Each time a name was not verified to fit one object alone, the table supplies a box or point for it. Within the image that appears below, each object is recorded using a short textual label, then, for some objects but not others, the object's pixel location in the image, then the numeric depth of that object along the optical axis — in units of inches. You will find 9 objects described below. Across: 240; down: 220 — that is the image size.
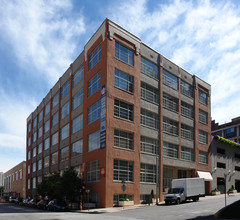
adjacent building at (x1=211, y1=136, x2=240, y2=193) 1744.4
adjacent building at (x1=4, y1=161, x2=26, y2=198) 2628.4
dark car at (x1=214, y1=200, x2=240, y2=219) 293.6
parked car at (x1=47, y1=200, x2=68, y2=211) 1059.5
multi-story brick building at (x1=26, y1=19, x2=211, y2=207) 1168.0
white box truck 1061.4
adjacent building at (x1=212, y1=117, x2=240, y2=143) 2571.1
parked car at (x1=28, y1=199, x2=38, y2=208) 1476.1
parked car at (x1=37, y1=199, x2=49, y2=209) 1254.5
